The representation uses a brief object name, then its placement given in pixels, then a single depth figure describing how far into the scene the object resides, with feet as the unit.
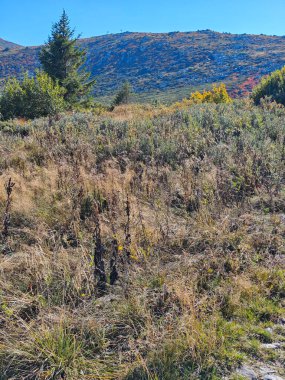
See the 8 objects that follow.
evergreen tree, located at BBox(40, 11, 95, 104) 68.13
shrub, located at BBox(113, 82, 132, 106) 88.43
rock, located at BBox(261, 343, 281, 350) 7.94
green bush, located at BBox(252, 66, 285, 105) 43.47
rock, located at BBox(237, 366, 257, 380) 7.18
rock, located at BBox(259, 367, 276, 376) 7.27
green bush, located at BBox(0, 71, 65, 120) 48.65
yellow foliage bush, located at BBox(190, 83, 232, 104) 55.98
